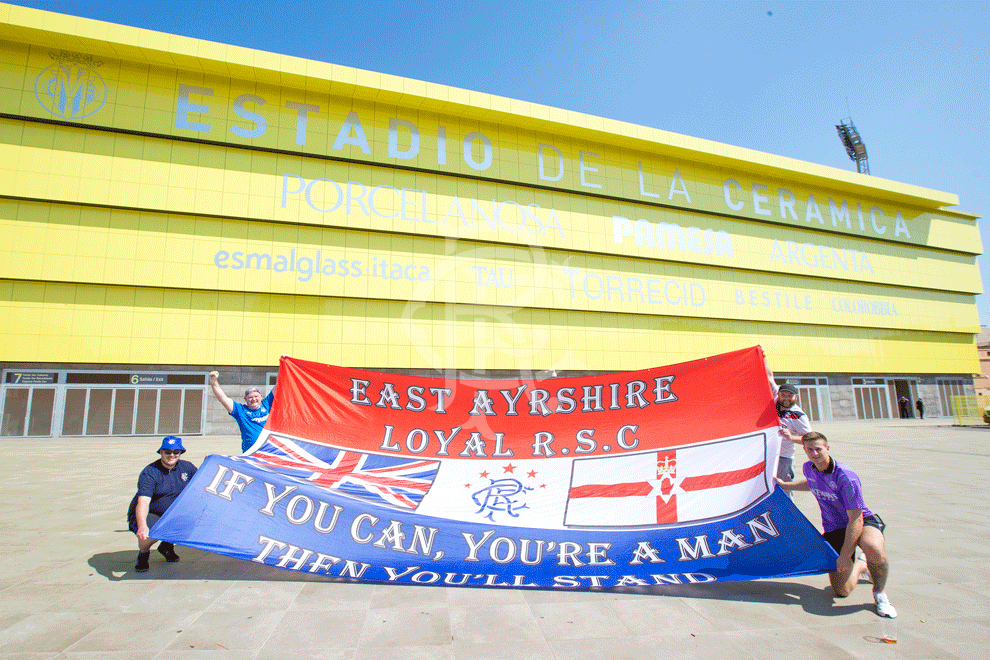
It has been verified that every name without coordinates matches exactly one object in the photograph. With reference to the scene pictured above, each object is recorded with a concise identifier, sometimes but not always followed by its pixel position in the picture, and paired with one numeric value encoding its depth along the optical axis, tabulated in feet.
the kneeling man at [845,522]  13.97
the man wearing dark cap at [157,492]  17.03
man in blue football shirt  23.07
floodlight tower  194.59
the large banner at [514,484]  15.40
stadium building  75.97
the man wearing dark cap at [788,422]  20.39
